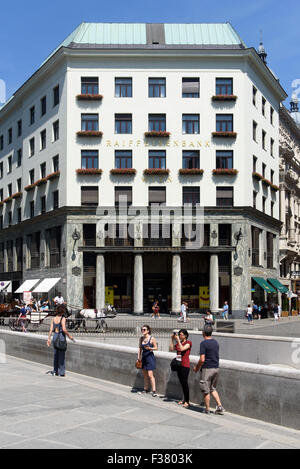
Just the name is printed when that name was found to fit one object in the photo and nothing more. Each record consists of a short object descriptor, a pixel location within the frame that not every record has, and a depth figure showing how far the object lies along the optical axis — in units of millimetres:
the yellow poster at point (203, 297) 47031
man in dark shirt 11156
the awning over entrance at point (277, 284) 51419
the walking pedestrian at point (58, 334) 15703
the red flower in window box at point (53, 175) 47875
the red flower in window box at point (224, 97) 46969
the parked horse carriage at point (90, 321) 30688
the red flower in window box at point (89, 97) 46969
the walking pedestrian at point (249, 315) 41094
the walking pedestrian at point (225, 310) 42425
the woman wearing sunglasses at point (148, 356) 13047
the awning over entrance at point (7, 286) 58278
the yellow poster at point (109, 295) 47669
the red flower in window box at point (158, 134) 46688
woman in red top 11938
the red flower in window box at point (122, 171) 46250
